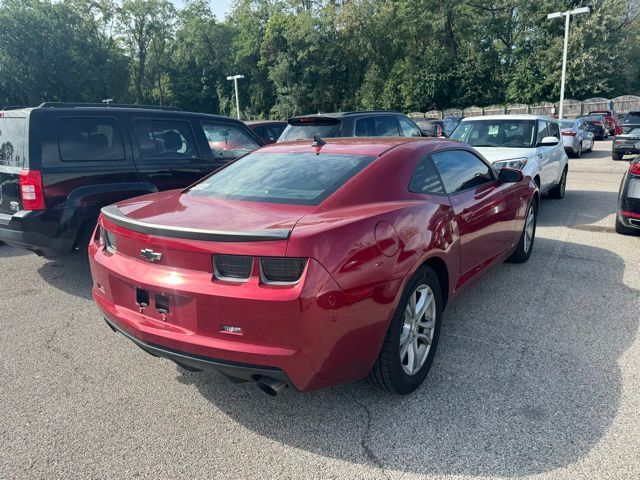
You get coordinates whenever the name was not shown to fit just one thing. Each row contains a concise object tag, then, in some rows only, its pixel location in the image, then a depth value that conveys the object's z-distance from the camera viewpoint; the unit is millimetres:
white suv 7988
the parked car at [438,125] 18867
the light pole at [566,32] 24859
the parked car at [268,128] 12329
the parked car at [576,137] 17750
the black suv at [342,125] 7795
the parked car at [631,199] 6109
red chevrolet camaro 2398
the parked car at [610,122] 26500
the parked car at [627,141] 15500
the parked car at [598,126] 25094
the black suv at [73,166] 4715
